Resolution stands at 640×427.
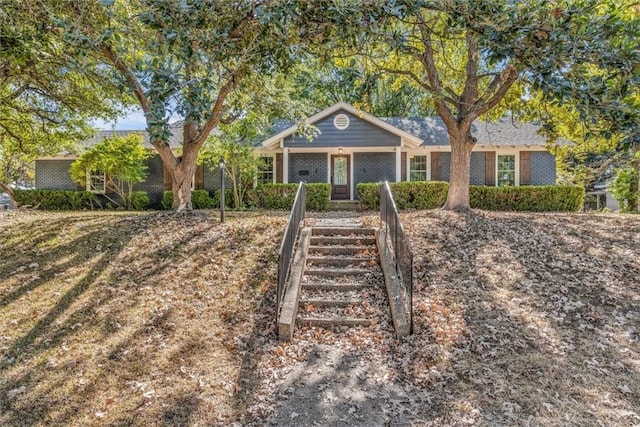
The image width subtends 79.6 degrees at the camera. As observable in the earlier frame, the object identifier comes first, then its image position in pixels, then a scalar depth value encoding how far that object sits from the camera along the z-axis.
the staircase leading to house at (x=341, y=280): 5.17
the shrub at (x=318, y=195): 13.15
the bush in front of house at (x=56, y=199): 15.26
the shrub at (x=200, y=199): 15.17
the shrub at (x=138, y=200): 15.19
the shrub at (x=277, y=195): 13.40
